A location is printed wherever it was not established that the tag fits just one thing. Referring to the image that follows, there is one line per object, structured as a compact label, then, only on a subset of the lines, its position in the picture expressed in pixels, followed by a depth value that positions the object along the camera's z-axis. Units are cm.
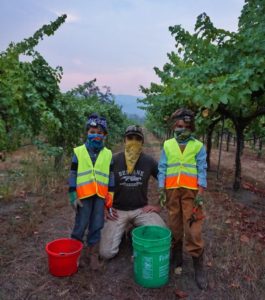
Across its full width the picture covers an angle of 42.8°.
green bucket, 358
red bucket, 379
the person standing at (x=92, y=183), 407
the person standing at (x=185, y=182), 387
